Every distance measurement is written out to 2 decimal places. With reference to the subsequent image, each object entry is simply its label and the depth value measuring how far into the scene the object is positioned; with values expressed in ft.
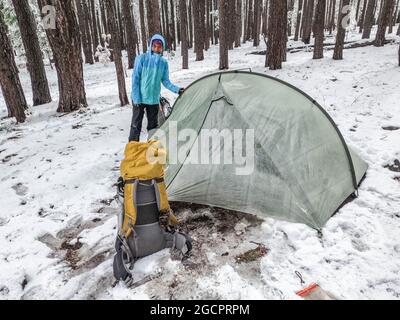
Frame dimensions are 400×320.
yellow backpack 9.95
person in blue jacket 16.35
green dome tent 11.80
